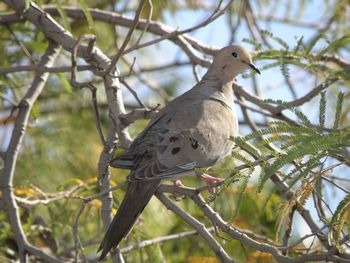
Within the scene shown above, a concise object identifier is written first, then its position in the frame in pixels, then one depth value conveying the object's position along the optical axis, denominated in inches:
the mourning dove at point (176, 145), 257.3
